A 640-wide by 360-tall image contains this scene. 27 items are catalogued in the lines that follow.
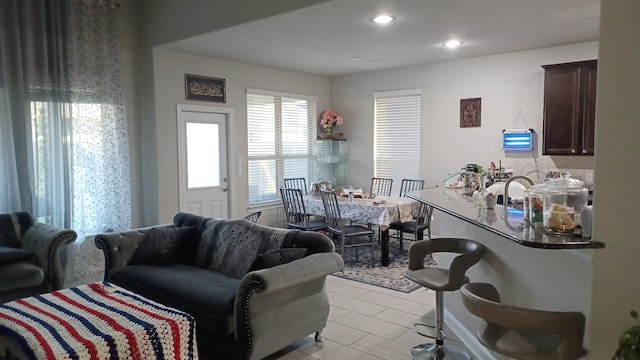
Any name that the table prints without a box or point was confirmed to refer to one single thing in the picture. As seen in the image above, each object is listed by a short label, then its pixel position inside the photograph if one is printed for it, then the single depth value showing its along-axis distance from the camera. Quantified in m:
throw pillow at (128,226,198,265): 3.99
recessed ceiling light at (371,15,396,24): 4.25
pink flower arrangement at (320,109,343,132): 7.67
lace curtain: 4.58
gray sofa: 2.88
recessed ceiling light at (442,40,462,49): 5.31
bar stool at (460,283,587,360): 1.94
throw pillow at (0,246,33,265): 3.88
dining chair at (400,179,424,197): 6.81
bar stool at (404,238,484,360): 2.86
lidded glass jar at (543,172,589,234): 2.17
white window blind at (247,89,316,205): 6.90
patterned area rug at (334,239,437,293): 4.81
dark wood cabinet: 5.17
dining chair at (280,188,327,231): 6.19
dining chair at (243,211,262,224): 5.01
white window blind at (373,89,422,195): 7.05
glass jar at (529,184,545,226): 2.33
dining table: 5.44
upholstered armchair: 3.88
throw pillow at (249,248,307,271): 3.12
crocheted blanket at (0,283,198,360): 2.24
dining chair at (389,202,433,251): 5.67
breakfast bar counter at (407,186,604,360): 2.08
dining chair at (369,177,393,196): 7.31
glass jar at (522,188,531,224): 2.41
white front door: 5.93
